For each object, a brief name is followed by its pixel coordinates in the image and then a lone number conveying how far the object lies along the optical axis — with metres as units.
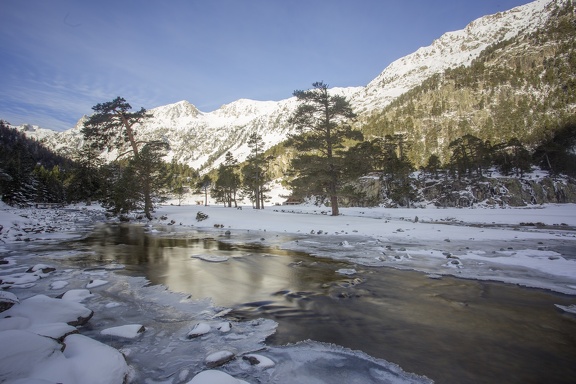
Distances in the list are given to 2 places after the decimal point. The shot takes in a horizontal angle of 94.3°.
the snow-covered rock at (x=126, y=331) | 3.90
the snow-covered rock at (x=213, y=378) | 2.60
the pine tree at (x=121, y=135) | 25.72
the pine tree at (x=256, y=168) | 42.59
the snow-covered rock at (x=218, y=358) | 3.14
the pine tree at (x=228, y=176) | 52.84
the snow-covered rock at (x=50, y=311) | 3.89
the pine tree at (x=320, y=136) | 23.88
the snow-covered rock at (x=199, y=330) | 3.90
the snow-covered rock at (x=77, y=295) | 5.44
